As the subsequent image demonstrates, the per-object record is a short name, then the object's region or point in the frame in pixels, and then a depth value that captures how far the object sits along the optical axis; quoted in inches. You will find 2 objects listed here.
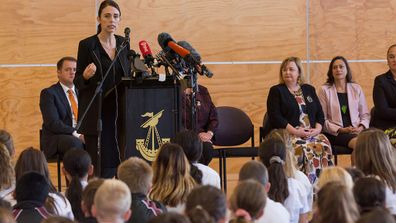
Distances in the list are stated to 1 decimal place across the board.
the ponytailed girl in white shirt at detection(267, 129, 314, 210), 332.5
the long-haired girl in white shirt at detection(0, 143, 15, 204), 322.6
